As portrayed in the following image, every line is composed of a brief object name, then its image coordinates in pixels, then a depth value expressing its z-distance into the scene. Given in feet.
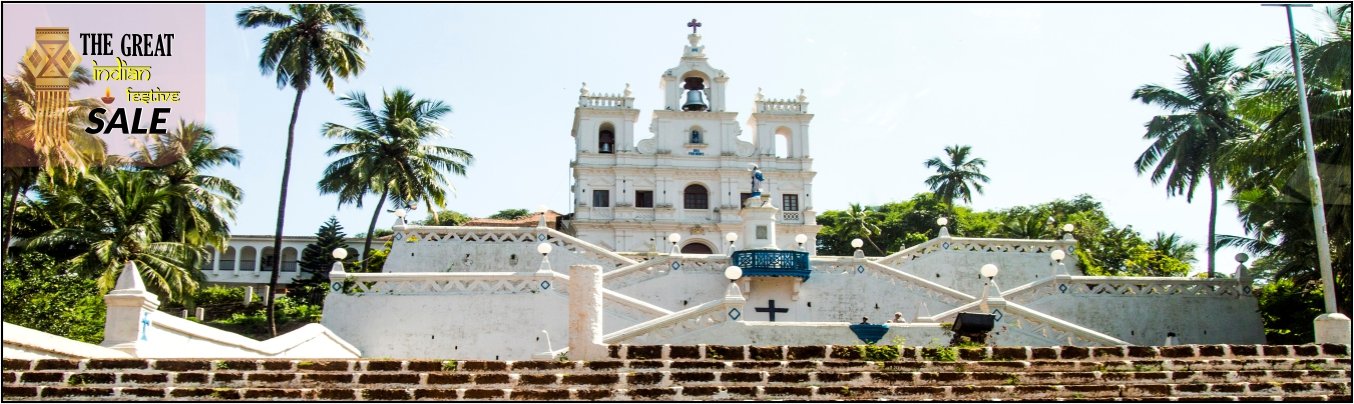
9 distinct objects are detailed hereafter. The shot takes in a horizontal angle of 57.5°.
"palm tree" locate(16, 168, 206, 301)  107.45
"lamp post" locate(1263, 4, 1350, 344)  70.85
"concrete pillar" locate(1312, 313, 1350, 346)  61.72
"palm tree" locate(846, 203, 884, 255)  181.37
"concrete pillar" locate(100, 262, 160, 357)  57.72
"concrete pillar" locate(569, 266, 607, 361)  55.47
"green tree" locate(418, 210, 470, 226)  224.25
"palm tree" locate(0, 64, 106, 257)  77.87
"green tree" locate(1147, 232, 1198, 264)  154.03
